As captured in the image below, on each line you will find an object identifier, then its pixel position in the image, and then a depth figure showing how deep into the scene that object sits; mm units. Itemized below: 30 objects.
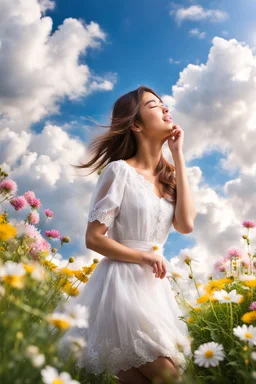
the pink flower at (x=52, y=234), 4406
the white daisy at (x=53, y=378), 1371
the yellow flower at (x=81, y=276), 3342
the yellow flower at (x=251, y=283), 2516
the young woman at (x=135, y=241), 2432
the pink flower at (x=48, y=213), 4773
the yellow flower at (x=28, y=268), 1676
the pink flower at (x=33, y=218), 4391
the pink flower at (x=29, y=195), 4688
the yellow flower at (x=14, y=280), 1422
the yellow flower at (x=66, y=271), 2800
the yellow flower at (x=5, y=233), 1917
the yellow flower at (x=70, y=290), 3216
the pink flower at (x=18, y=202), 4621
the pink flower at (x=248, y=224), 4168
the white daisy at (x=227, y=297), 1991
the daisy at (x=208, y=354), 1716
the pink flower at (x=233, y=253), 4105
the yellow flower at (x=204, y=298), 2724
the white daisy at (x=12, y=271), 1439
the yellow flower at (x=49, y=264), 3861
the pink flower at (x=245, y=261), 4013
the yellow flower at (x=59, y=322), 1407
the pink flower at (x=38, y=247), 3931
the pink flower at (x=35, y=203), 4688
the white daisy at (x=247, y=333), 1723
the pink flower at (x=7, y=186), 4809
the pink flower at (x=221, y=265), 4090
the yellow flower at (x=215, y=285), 2893
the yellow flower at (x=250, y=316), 2113
